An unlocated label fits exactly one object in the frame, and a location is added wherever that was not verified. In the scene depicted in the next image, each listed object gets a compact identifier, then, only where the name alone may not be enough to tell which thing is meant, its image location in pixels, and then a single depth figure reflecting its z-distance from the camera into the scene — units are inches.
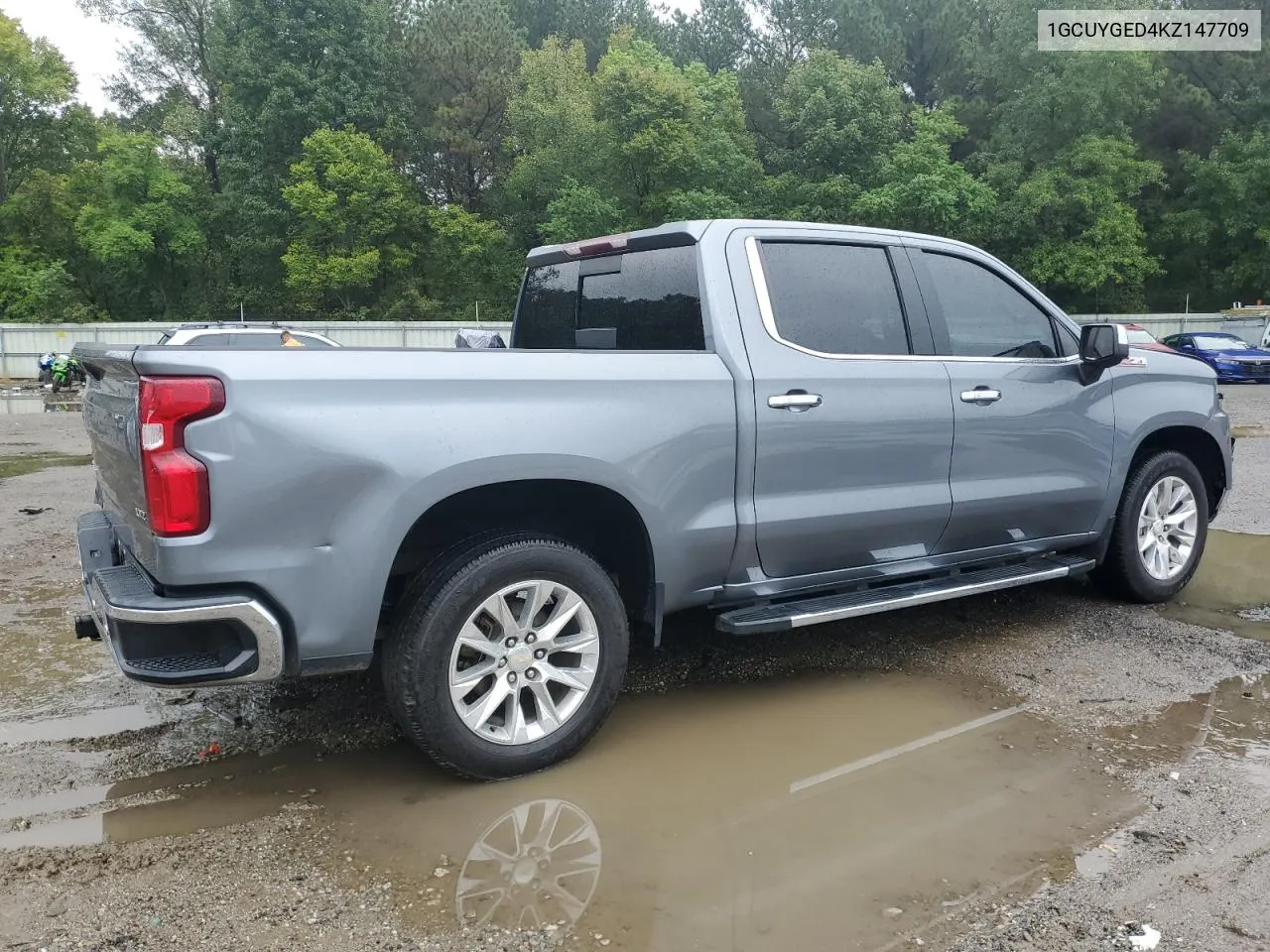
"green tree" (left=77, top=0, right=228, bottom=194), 1898.4
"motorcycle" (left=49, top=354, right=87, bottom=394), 909.2
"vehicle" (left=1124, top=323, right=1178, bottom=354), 846.3
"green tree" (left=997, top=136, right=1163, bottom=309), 1425.9
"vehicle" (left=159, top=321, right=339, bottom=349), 552.1
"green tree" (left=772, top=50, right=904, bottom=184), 1397.6
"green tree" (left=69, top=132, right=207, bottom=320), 1622.8
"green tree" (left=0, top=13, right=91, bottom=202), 1740.9
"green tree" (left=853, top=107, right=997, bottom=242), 1331.2
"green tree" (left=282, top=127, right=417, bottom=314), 1572.3
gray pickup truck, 117.2
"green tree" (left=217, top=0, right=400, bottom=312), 1662.2
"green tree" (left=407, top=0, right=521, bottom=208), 1759.4
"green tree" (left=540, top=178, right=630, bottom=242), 1472.7
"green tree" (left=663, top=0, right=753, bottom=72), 2078.0
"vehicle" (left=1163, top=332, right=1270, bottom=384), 995.3
